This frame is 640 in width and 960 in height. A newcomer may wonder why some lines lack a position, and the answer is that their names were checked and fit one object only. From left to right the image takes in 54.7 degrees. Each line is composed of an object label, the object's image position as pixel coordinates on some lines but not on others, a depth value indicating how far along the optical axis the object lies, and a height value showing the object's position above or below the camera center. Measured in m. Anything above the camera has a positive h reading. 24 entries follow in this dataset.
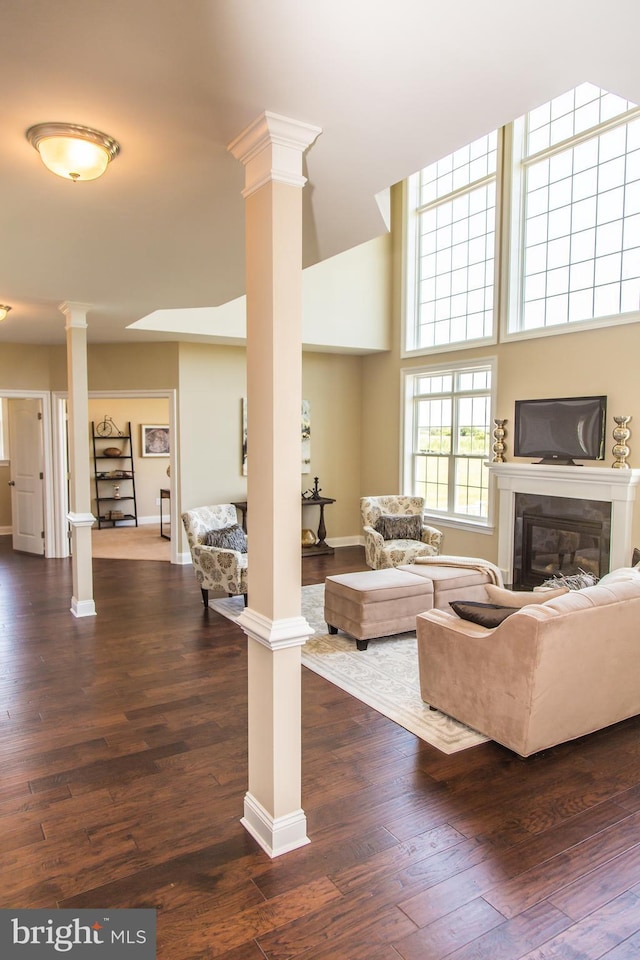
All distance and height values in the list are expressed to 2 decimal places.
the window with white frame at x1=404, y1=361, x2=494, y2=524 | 7.34 -0.02
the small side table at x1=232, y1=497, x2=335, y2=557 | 8.34 -1.42
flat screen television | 5.82 +0.07
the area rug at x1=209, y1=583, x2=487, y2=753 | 3.37 -1.62
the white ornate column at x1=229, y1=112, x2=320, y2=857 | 2.20 -0.07
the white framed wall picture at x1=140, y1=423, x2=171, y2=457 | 11.08 -0.08
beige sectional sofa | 2.88 -1.14
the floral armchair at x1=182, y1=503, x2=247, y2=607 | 5.52 -1.08
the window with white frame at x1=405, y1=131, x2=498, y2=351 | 7.21 +2.32
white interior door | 8.18 -0.52
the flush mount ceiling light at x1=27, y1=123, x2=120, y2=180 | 2.21 +1.05
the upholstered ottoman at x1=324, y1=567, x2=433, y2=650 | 4.67 -1.29
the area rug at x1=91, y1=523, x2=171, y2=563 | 8.39 -1.60
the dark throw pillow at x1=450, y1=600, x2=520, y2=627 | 3.19 -0.93
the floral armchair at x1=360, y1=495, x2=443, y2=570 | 6.65 -1.09
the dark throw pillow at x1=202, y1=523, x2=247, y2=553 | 5.80 -0.97
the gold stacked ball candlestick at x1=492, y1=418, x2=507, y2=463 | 6.71 -0.07
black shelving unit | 10.71 -0.79
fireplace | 5.57 -0.81
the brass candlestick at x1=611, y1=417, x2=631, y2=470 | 5.50 -0.07
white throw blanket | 4.88 -1.04
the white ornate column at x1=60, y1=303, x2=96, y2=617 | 5.38 -0.19
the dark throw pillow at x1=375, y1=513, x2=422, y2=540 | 7.00 -1.03
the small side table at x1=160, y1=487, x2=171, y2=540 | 9.88 -1.00
